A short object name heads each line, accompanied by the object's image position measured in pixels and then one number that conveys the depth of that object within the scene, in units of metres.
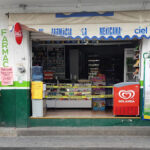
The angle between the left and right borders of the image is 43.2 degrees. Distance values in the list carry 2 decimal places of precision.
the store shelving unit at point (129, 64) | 6.66
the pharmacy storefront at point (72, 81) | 5.13
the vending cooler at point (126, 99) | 5.52
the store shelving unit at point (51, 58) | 8.24
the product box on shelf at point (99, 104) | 6.82
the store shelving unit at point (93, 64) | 8.28
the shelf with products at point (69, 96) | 6.49
